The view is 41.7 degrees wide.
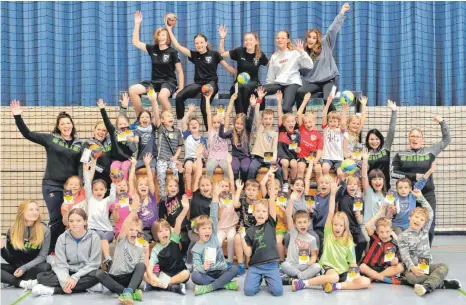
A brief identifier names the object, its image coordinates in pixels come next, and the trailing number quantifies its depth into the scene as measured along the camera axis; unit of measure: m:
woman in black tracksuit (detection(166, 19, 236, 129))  7.29
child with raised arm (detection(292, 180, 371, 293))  5.38
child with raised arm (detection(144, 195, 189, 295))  5.36
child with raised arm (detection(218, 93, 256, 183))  6.70
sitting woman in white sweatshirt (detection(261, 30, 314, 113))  7.25
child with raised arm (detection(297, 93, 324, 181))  6.61
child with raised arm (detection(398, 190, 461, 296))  5.41
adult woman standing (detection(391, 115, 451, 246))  6.45
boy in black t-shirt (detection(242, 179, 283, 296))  5.27
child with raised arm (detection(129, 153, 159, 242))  6.11
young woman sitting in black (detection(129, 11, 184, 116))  7.31
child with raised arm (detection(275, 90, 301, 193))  6.67
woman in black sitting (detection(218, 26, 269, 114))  7.27
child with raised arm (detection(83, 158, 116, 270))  5.96
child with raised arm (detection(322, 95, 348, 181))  6.68
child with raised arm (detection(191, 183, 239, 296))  5.37
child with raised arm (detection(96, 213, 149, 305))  5.13
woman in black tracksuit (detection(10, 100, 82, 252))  6.21
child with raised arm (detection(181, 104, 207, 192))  6.62
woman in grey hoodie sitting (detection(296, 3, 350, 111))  7.35
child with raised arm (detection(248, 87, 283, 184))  6.62
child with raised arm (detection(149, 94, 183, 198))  6.60
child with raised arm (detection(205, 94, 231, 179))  6.67
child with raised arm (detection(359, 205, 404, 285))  5.58
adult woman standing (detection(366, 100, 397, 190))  6.56
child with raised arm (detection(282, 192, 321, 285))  5.54
